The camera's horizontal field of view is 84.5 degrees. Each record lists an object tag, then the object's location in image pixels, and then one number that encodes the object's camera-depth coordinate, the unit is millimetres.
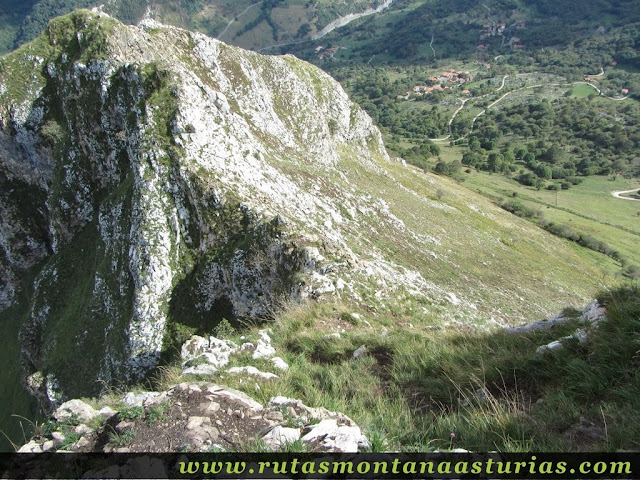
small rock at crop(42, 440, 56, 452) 6160
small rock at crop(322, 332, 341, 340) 10336
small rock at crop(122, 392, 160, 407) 6778
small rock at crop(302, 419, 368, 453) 5236
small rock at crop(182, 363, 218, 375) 8469
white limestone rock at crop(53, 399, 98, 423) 6763
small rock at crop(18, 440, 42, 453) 6145
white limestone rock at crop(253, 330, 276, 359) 9453
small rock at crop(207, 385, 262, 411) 6579
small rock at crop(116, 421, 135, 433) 6061
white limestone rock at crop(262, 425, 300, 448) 5345
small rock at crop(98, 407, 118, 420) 6652
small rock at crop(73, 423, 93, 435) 6263
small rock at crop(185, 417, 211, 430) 5930
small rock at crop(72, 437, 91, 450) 6034
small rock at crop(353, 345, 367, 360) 9266
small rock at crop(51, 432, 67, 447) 6148
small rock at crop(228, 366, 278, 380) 8077
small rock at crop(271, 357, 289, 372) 8734
